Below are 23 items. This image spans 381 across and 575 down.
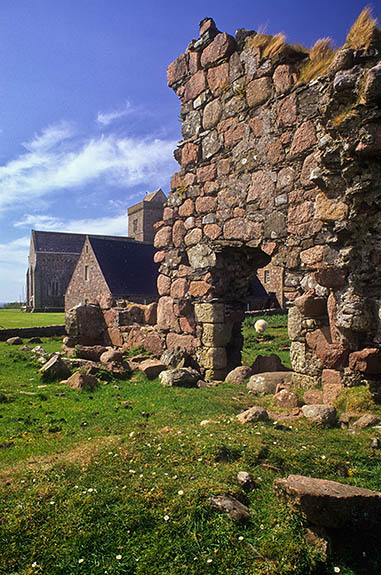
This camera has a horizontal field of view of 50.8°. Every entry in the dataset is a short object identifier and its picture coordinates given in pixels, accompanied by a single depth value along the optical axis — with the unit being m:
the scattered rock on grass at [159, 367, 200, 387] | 6.73
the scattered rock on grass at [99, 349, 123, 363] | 8.17
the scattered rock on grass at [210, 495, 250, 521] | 2.67
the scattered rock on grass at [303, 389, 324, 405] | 5.20
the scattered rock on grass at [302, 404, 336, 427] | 4.44
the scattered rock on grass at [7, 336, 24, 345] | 12.55
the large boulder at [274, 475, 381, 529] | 2.41
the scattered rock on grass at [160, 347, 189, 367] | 7.79
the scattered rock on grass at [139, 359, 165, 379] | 7.39
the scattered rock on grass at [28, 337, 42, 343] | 13.16
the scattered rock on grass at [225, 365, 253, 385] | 6.98
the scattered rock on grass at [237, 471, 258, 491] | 3.06
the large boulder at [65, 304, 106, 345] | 9.92
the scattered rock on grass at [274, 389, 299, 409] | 5.23
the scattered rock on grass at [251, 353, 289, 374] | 7.56
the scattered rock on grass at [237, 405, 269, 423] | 4.62
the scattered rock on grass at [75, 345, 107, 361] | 8.49
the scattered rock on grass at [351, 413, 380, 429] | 4.21
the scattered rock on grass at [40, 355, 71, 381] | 7.18
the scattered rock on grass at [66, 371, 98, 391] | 6.48
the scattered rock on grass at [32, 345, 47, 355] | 9.61
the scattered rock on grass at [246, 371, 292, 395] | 6.20
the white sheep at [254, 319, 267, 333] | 17.08
